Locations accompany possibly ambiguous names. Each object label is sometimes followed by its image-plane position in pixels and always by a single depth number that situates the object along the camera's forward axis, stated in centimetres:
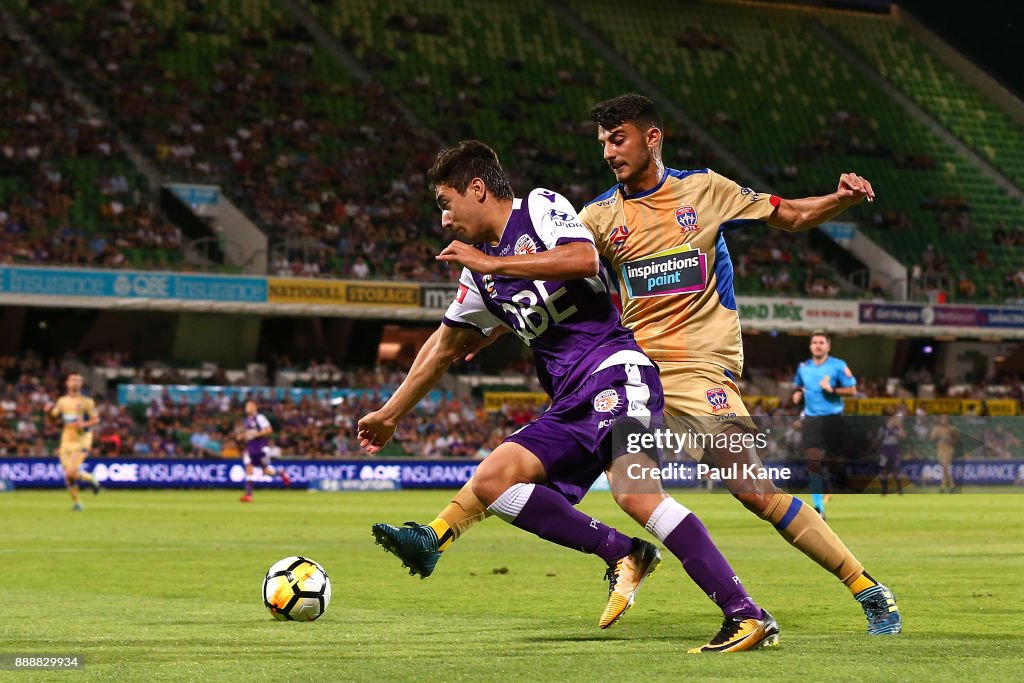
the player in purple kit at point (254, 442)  5725
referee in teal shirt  3606
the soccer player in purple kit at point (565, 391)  1302
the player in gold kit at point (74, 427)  5147
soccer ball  1595
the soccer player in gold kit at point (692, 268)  1452
